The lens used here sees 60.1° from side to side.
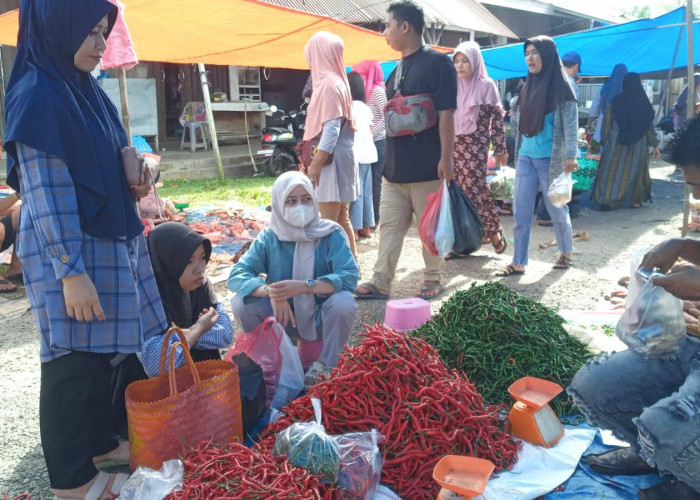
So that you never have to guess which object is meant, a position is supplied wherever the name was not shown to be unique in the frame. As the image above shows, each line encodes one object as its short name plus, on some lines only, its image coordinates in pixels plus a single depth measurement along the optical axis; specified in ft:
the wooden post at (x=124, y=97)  18.65
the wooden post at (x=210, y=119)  36.68
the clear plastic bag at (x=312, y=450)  7.22
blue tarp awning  27.91
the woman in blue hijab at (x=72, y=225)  6.70
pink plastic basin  12.76
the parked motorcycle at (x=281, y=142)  40.32
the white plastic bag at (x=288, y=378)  10.30
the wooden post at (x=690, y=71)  13.19
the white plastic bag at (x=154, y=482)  7.13
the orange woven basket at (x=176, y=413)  7.56
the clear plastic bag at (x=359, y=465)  7.39
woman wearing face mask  10.98
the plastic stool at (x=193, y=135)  42.83
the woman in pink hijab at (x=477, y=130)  20.88
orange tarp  16.94
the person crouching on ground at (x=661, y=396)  7.11
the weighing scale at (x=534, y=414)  8.93
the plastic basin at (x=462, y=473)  6.91
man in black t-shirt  14.89
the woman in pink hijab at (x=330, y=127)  15.89
